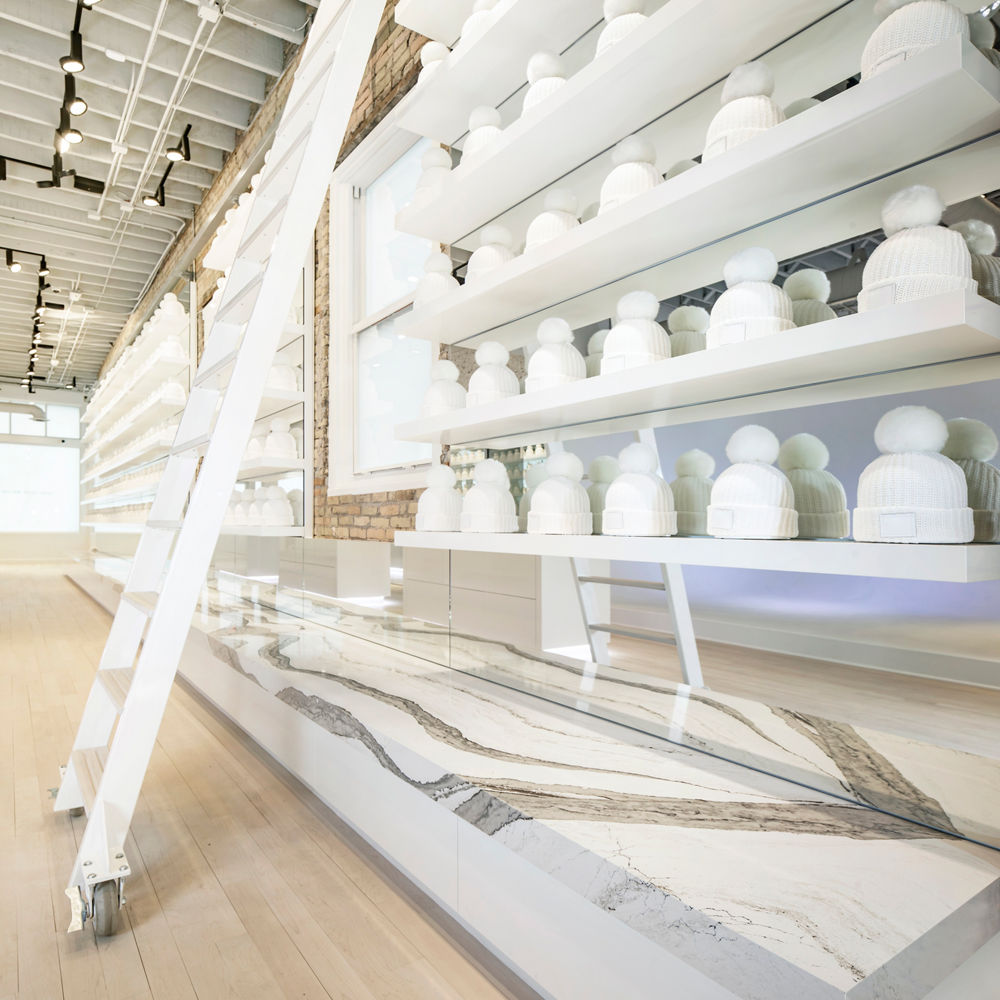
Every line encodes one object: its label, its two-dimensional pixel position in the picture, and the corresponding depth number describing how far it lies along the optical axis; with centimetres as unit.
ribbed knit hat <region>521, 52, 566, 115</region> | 183
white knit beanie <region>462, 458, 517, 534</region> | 195
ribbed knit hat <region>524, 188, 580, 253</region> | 181
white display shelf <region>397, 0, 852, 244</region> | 141
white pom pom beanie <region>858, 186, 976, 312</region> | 106
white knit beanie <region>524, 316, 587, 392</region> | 177
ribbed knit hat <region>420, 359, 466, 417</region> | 215
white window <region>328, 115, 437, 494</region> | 368
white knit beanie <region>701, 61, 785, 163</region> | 133
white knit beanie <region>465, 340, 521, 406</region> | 197
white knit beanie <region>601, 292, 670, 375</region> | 155
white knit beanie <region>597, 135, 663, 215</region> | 158
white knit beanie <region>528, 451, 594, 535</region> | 171
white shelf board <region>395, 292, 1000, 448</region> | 104
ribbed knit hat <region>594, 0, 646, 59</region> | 160
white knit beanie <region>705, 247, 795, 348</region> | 129
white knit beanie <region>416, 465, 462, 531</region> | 213
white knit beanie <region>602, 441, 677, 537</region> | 149
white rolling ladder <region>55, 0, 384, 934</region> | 166
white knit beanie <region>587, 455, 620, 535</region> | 176
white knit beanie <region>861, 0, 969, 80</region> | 109
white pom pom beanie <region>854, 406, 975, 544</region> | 105
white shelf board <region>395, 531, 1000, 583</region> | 101
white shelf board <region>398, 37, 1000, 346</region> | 109
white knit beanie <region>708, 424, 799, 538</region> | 128
